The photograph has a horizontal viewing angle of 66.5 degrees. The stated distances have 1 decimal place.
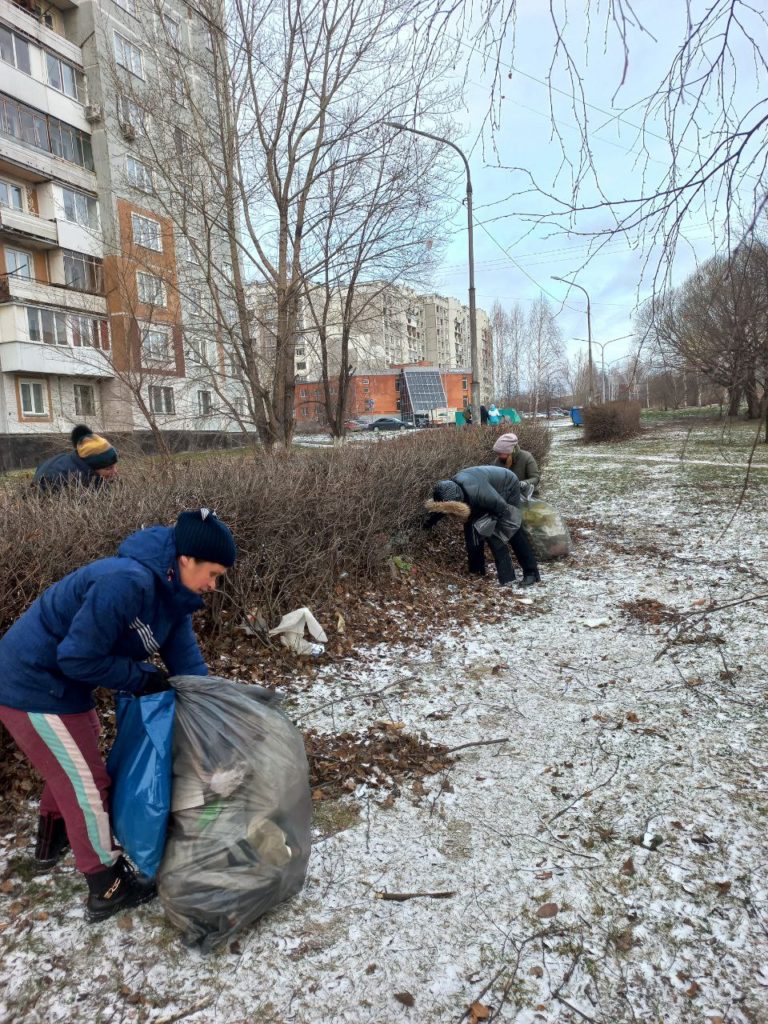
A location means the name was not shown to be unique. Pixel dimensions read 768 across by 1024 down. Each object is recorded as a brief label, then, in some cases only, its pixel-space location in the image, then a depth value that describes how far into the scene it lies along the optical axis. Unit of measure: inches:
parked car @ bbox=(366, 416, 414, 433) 1695.1
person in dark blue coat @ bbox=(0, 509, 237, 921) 70.5
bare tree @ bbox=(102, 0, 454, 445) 330.6
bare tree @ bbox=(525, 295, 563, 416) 2176.4
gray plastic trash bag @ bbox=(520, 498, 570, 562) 254.7
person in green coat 281.0
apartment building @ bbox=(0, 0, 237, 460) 799.7
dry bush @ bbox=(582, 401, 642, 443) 839.1
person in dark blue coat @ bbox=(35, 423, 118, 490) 167.2
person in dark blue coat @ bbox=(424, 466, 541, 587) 223.1
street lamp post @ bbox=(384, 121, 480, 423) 473.2
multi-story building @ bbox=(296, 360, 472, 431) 2218.3
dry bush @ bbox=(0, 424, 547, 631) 118.8
